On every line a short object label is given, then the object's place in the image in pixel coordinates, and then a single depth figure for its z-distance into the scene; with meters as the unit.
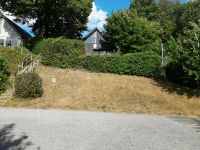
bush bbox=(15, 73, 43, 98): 10.20
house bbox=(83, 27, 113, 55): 21.37
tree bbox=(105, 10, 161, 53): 18.20
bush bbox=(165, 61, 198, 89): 12.32
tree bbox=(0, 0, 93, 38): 16.54
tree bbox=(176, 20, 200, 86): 10.69
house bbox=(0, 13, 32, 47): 19.74
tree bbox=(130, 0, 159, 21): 22.39
